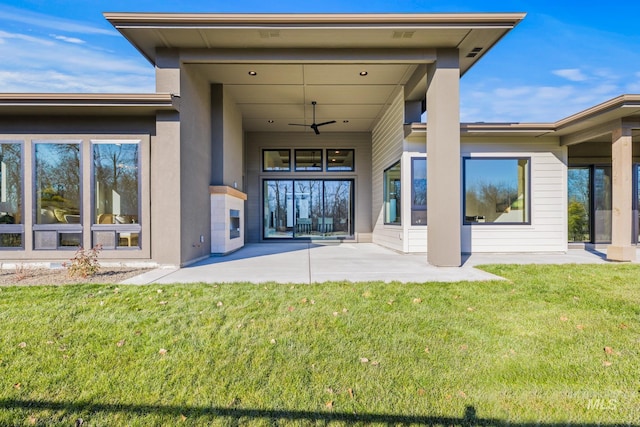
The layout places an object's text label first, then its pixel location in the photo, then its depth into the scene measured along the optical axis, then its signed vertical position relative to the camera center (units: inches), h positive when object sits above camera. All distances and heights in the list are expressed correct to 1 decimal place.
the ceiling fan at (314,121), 365.4 +120.3
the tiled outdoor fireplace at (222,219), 308.2 -7.6
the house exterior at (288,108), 223.0 +53.7
